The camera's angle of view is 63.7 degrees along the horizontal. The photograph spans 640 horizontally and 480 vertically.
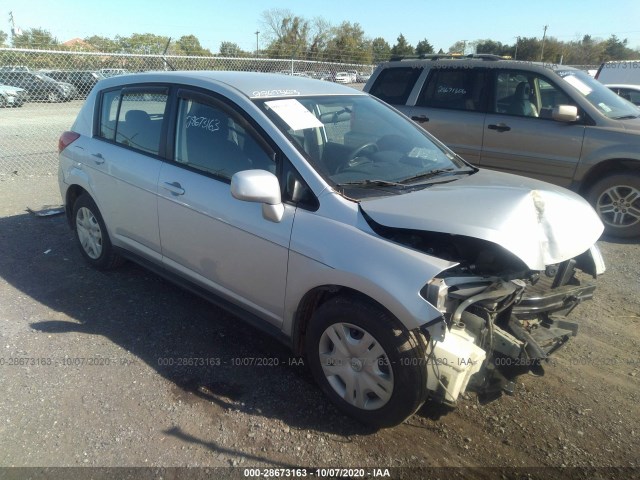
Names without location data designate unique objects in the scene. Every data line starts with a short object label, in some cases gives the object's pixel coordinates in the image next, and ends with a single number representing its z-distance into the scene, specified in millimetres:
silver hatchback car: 2592
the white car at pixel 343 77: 14765
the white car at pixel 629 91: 11484
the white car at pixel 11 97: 14773
